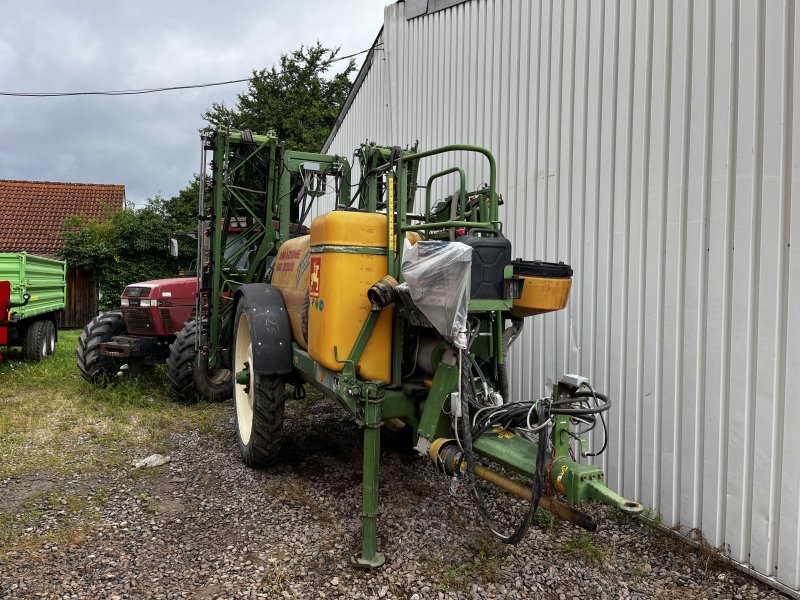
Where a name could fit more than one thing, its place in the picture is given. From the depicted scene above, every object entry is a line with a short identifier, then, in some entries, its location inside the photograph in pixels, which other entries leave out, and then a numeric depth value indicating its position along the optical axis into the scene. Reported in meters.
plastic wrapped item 2.74
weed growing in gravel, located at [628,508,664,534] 3.61
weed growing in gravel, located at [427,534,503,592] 2.97
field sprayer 2.65
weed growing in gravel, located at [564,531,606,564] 3.27
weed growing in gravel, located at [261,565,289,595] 2.90
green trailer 8.46
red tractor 6.88
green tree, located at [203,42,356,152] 24.97
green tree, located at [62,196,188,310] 17.14
